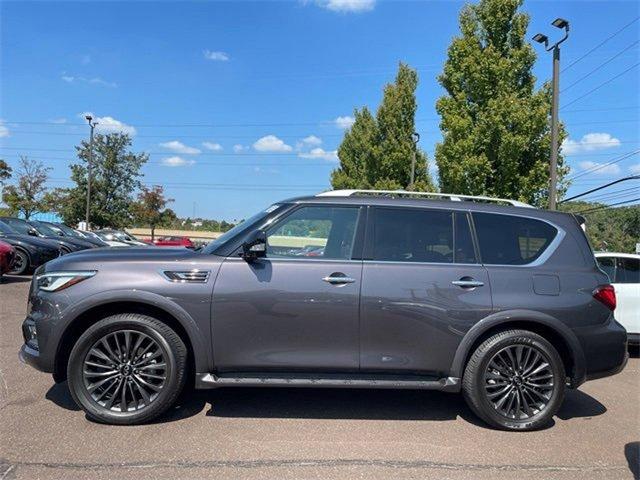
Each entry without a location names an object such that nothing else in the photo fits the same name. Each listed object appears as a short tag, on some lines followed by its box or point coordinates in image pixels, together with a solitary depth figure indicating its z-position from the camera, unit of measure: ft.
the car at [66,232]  53.73
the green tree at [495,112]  45.91
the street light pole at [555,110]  40.86
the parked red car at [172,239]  138.72
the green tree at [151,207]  166.71
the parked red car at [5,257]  37.09
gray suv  13.51
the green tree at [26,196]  154.15
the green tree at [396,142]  83.30
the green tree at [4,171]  155.72
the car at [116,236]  76.14
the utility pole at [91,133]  99.56
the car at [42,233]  46.62
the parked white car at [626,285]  22.93
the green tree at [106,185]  137.18
